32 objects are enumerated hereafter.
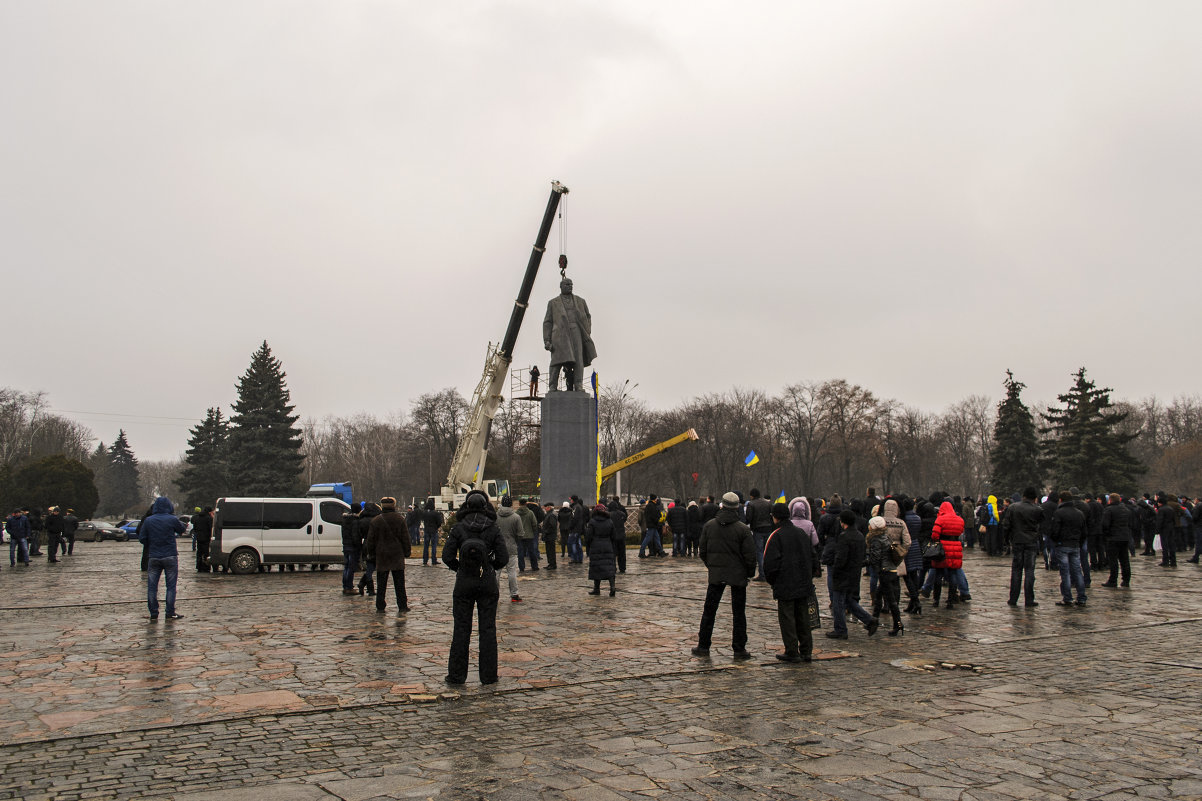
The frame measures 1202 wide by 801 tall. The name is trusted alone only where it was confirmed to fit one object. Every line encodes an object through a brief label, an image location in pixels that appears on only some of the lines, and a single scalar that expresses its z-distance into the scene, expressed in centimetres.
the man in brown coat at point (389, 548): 1297
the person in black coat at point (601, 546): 1491
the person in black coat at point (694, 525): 2533
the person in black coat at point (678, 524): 2623
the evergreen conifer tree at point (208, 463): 6669
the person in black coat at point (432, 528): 2303
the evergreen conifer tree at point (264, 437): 6147
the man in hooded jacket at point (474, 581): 795
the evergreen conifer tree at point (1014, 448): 5062
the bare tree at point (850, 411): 7269
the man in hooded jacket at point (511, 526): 1495
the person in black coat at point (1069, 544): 1330
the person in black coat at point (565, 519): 2364
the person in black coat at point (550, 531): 2175
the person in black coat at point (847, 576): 1043
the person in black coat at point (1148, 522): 2548
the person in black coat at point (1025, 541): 1308
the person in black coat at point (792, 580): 906
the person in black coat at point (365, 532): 1529
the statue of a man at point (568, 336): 2945
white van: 2158
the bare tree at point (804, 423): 7325
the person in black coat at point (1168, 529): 2242
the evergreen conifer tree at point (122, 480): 9869
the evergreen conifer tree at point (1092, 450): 4912
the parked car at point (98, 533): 5006
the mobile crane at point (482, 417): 3331
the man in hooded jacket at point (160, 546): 1226
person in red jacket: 1305
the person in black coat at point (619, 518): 1869
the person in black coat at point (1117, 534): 1602
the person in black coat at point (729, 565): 917
